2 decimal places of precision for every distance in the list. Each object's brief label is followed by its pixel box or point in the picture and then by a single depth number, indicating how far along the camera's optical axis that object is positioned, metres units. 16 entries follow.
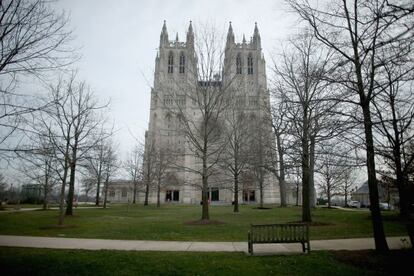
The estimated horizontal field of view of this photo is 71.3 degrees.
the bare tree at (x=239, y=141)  23.81
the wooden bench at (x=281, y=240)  7.84
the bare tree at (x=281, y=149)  14.30
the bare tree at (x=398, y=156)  8.12
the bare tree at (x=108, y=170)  37.29
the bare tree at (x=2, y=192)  54.26
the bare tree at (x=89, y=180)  38.95
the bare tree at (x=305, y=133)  13.14
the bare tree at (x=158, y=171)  37.97
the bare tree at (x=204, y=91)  17.20
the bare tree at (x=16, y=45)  7.03
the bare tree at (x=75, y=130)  15.48
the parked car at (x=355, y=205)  52.01
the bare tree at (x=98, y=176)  36.41
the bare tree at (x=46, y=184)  30.77
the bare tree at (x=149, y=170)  39.09
